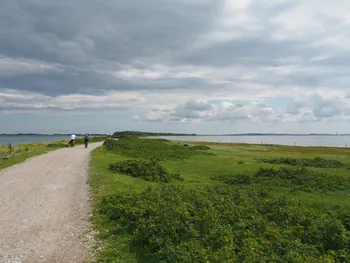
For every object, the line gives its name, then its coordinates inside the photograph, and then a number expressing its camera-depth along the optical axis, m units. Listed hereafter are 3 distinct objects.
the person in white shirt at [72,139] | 54.22
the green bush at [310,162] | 34.41
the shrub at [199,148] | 59.60
